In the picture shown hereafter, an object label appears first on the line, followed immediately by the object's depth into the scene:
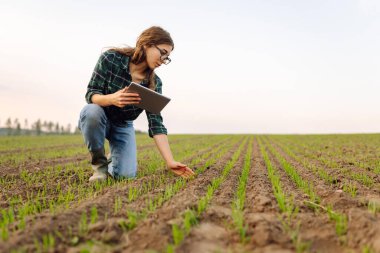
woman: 4.06
